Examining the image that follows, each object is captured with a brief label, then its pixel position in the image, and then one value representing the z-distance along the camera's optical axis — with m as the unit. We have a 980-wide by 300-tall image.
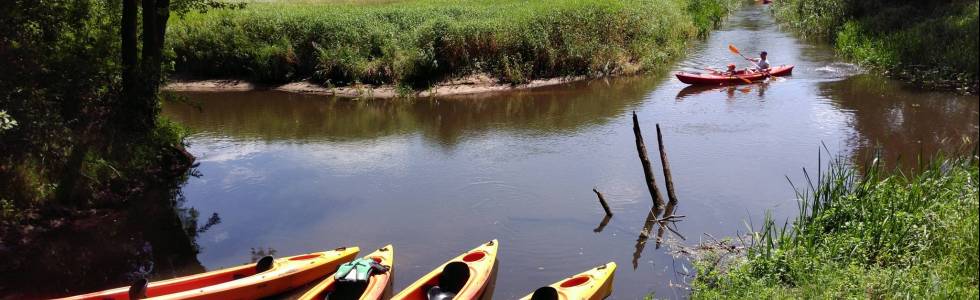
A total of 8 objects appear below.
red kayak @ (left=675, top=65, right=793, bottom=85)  18.70
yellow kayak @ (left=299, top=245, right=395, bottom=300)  7.89
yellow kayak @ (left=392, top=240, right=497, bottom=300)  7.86
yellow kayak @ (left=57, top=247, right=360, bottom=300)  8.05
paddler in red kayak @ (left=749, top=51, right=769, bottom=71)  19.05
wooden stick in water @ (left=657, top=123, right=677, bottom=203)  10.32
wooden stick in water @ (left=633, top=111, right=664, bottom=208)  10.02
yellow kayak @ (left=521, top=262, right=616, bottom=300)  7.42
